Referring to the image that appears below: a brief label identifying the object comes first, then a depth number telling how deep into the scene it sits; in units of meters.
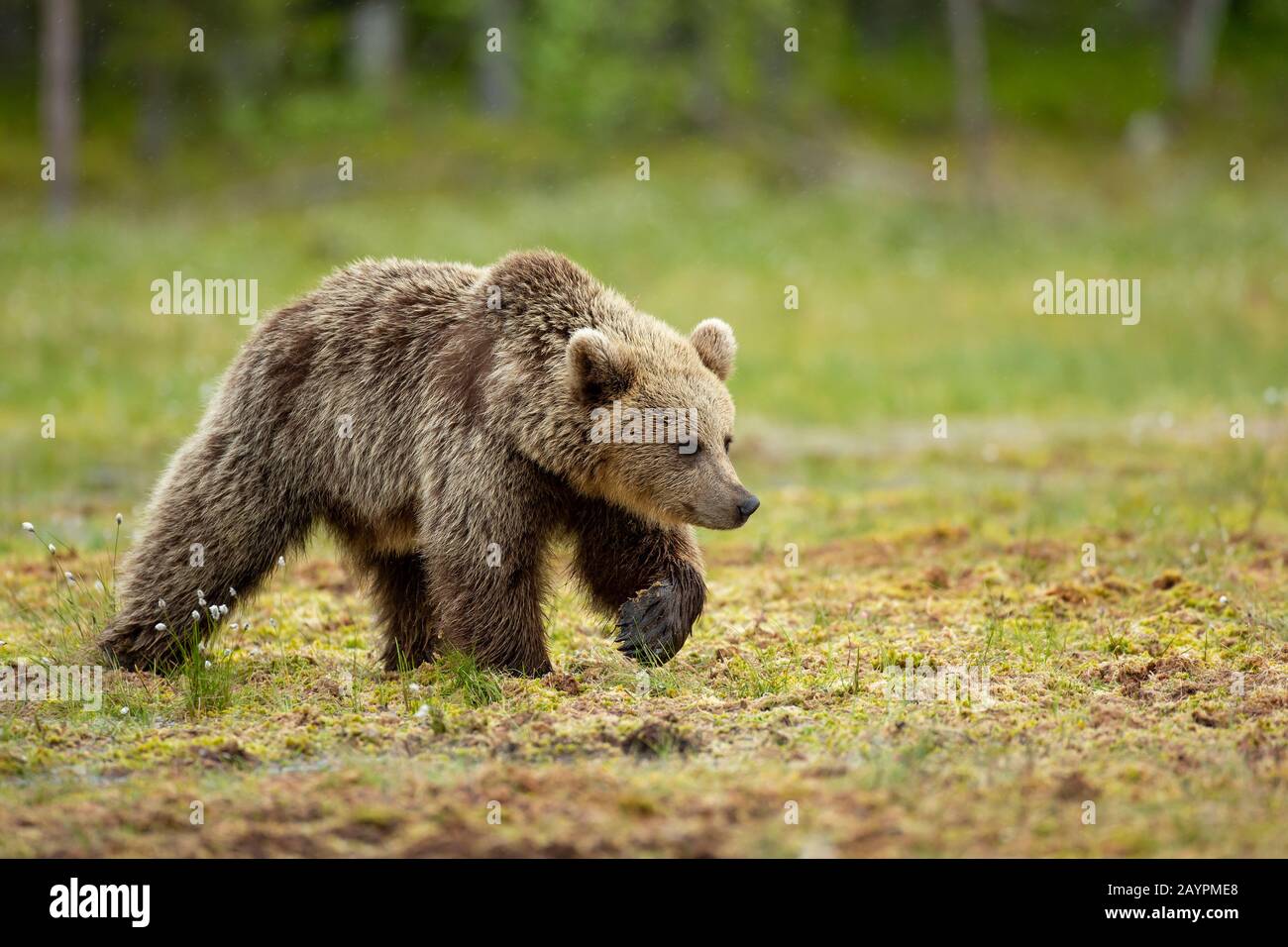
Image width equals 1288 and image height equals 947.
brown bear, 6.94
